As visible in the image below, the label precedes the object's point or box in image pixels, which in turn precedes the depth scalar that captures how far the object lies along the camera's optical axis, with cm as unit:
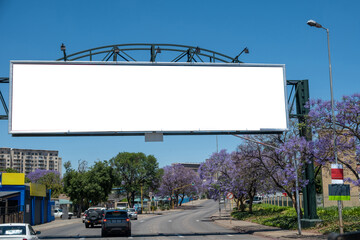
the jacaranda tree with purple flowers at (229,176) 3744
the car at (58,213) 7675
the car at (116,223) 2808
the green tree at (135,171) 9388
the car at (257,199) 9840
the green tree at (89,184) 7831
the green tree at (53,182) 11681
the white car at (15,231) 1489
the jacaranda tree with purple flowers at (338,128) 2181
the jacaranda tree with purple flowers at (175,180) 10556
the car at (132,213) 6193
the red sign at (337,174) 2058
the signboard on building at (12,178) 4603
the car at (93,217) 4069
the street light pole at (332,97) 2083
